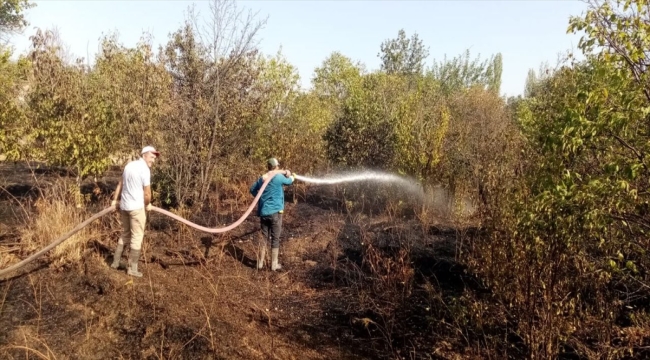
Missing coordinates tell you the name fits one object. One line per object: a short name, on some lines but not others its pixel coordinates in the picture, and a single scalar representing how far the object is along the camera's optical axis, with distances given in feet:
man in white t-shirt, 19.44
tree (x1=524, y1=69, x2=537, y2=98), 121.40
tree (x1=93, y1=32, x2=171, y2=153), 28.35
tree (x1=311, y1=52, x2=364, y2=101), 93.33
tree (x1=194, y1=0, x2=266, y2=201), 31.40
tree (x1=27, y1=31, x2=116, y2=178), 28.35
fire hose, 17.95
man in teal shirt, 23.67
